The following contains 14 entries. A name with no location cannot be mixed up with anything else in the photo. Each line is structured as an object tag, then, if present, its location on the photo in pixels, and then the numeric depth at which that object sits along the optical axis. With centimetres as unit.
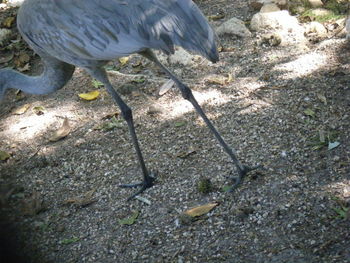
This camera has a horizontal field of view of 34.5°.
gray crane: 362
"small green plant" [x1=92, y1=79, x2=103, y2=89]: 532
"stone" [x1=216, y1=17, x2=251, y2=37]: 550
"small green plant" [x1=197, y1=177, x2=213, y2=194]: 382
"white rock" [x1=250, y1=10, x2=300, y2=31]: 539
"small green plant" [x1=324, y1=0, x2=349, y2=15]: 550
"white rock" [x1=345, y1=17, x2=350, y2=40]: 488
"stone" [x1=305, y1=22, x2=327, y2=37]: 523
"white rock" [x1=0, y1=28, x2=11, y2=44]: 621
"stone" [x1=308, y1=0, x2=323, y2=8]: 564
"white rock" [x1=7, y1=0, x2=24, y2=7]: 695
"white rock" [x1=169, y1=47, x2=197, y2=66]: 533
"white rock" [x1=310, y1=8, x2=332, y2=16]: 548
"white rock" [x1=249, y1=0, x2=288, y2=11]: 567
